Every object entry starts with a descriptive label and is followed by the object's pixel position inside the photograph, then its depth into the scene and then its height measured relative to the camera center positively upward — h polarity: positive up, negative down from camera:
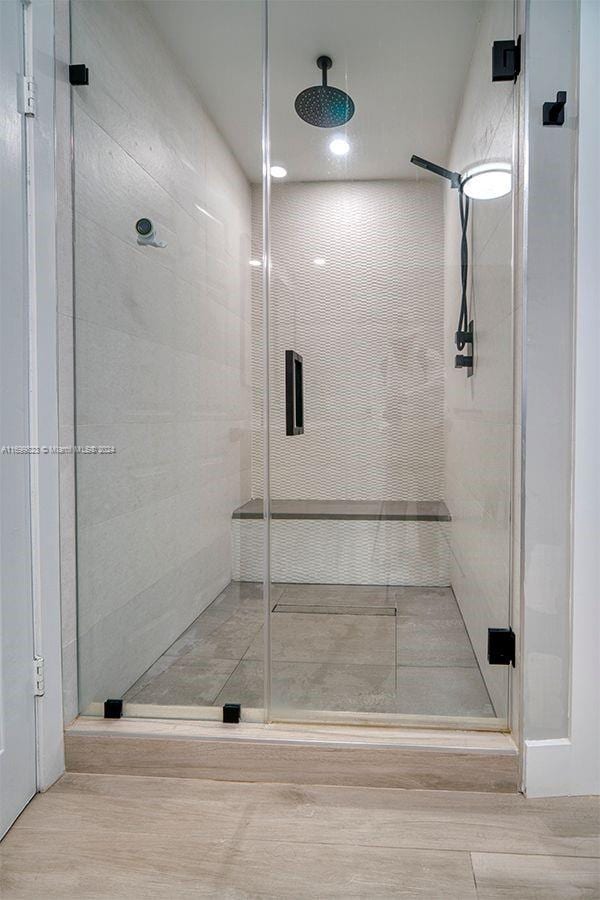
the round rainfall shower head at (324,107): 1.63 +0.89
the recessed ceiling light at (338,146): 1.64 +0.78
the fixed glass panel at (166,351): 1.71 +0.22
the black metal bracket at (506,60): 1.51 +0.95
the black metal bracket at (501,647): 1.55 -0.60
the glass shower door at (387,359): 1.63 +0.19
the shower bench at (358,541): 1.67 -0.34
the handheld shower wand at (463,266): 1.64 +0.45
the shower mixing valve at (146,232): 1.79 +0.59
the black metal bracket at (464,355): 1.67 +0.20
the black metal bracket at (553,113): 1.41 +0.76
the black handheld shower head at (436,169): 1.63 +0.72
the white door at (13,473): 1.41 -0.12
